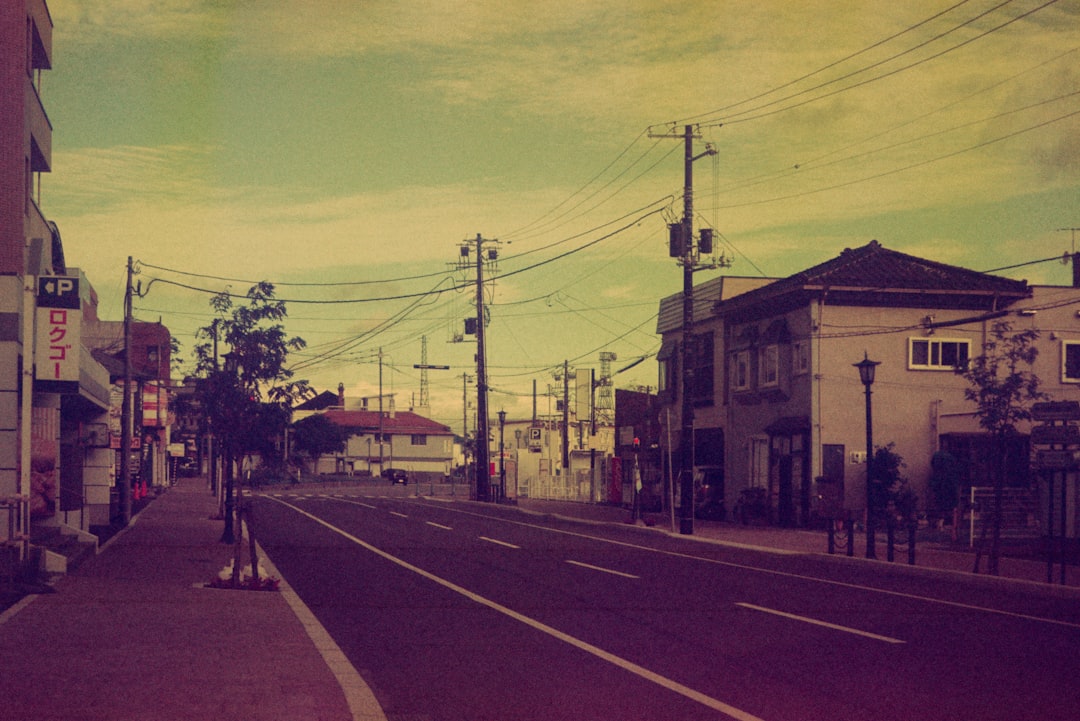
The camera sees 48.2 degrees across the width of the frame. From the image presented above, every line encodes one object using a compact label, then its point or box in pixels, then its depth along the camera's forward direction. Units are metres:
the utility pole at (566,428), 73.09
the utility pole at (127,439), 37.62
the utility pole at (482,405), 60.16
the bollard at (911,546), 24.19
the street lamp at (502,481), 61.19
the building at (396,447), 138.62
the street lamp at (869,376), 27.31
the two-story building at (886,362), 40.09
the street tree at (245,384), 24.92
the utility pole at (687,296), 35.72
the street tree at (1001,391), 23.70
